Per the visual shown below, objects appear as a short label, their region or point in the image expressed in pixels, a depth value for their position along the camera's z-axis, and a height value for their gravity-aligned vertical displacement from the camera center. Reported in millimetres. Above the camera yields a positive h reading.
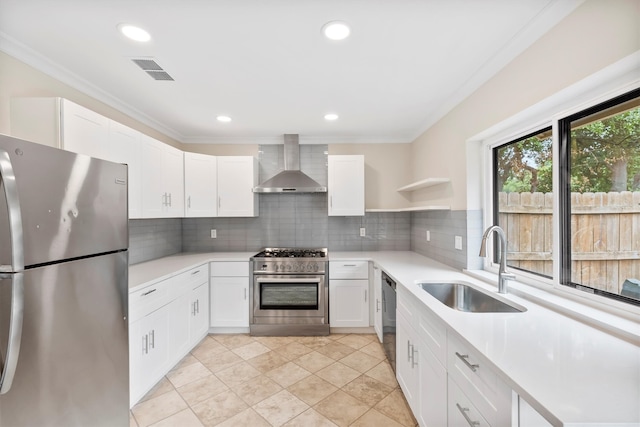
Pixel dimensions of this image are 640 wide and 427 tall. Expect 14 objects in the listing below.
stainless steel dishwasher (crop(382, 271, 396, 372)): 2197 -946
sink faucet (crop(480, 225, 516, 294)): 1603 -314
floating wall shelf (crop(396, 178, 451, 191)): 2424 +307
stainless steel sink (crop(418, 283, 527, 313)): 1715 -603
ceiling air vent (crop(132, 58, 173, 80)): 1773 +1054
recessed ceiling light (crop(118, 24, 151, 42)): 1444 +1049
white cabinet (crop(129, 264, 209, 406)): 1876 -962
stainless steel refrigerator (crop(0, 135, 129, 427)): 955 -337
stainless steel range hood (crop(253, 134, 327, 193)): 3170 +438
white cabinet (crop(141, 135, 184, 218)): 2363 +343
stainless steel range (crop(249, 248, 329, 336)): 2934 -947
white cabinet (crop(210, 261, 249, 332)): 2992 -992
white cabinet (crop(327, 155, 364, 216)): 3260 +421
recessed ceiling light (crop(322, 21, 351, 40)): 1410 +1036
